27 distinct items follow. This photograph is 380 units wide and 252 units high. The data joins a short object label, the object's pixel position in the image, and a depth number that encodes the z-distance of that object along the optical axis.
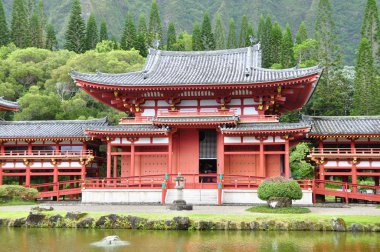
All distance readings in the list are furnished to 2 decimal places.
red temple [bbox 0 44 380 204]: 30.22
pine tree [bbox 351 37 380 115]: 59.31
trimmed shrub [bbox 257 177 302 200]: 24.64
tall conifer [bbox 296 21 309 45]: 90.62
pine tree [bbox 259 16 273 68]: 83.95
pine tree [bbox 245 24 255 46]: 91.04
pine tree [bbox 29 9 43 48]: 86.81
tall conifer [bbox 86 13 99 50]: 87.88
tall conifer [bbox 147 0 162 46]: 94.33
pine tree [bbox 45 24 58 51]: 88.38
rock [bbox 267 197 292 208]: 24.72
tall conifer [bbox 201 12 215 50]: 89.88
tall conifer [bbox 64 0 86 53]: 85.81
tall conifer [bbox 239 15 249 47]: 96.12
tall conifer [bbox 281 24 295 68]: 76.70
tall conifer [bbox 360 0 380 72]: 67.00
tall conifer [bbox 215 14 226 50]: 100.75
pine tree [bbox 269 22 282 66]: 84.06
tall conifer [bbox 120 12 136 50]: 85.44
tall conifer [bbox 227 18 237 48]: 97.12
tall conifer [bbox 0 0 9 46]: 84.25
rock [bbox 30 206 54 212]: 23.30
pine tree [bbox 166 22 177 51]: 91.82
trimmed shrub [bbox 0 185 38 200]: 29.41
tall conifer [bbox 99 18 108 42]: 92.57
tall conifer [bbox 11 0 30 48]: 86.06
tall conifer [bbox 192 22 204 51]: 88.06
